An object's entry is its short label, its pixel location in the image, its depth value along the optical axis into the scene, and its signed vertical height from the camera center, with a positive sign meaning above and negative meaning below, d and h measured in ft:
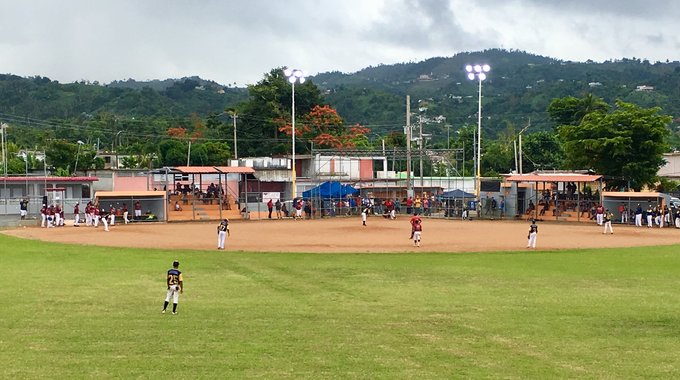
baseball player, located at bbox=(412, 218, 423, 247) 131.64 -5.32
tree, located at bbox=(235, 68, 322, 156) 338.34 +37.72
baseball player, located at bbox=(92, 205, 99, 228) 176.96 -3.40
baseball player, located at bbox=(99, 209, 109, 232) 165.37 -3.45
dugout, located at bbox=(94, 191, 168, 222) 191.01 -0.21
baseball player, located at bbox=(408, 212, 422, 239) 131.83 -3.78
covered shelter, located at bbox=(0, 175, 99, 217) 194.18 +3.07
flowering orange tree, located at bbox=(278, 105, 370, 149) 324.80 +31.03
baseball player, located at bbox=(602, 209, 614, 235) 159.84 -5.42
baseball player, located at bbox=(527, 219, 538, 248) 127.95 -6.56
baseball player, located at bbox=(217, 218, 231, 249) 125.08 -5.33
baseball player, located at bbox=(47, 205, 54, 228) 176.56 -3.53
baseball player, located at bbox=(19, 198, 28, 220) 180.96 -1.67
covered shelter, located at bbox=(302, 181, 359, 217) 219.00 +0.78
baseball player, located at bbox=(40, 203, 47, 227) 175.52 -3.25
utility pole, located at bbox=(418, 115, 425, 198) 217.13 +2.85
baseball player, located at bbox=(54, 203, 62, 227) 178.29 -3.33
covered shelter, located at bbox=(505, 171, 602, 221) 196.85 +0.57
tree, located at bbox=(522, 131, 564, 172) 324.60 +19.73
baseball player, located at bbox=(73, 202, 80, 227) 180.34 -3.43
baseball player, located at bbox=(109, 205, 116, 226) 178.44 -3.41
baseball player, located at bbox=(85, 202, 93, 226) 179.44 -3.18
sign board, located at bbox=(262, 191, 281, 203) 237.76 +1.27
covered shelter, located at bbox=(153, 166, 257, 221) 202.60 +0.50
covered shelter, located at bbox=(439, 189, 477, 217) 217.36 -0.65
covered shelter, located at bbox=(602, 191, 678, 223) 189.06 -0.87
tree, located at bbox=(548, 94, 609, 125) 289.53 +34.34
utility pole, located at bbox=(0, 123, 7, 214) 197.08 +10.67
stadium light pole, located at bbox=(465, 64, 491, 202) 212.84 +35.32
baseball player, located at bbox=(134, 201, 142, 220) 192.44 -2.49
